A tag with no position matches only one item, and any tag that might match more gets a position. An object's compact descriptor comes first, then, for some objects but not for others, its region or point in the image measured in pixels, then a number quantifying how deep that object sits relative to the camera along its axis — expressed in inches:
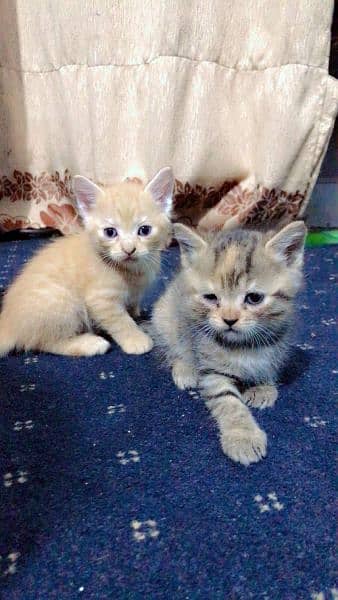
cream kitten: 14.1
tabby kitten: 10.6
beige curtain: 19.7
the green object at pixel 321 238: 25.8
